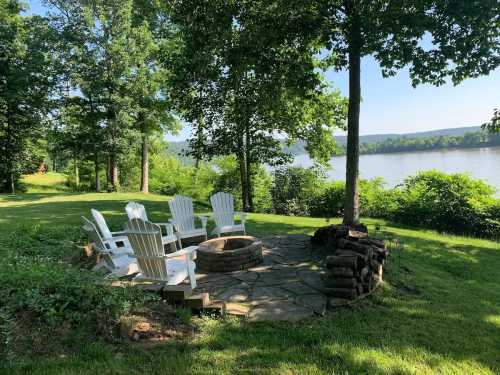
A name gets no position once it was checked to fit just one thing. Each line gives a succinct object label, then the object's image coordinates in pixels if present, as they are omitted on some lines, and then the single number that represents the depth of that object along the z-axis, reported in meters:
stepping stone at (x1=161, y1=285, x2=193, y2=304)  3.19
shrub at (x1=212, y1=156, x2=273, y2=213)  16.86
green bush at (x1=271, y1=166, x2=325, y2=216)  13.04
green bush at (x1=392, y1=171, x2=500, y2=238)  9.34
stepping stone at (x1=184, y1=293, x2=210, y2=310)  3.15
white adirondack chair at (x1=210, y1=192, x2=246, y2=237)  6.30
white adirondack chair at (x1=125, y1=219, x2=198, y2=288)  3.53
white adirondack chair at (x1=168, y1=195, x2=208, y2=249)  5.88
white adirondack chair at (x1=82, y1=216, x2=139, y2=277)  4.12
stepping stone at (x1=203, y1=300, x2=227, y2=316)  3.17
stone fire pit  4.49
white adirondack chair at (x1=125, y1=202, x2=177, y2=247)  5.16
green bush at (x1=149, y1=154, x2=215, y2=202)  21.25
